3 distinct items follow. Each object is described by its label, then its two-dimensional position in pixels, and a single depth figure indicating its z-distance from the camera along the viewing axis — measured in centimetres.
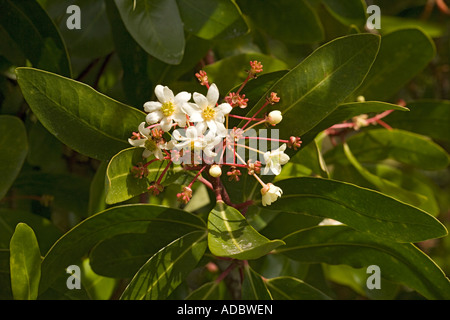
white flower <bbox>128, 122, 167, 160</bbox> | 46
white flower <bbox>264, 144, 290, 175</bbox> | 47
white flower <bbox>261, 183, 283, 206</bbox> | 48
